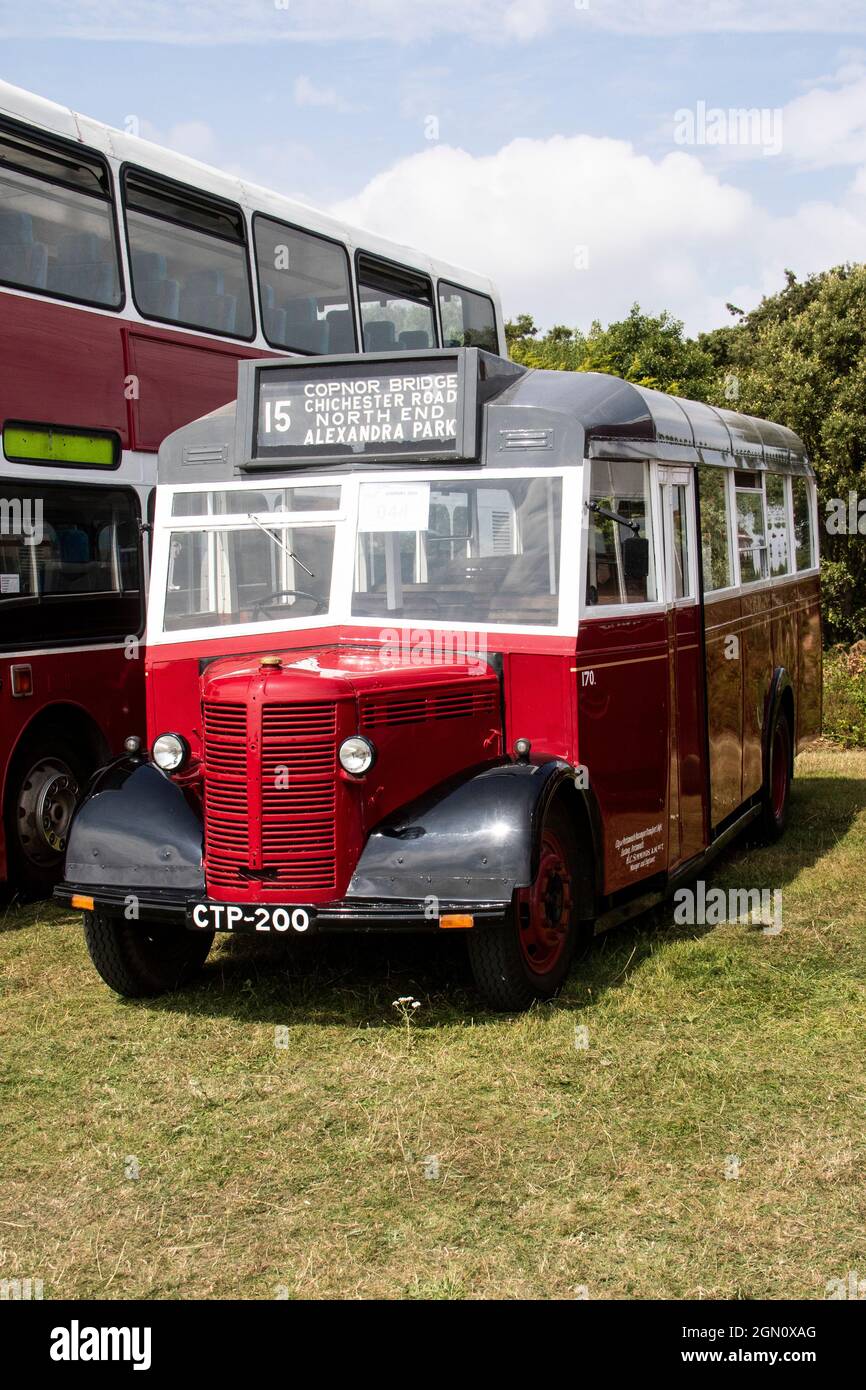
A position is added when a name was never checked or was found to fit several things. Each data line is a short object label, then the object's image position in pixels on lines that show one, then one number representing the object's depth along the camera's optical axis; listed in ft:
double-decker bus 30.94
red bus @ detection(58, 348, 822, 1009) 20.62
